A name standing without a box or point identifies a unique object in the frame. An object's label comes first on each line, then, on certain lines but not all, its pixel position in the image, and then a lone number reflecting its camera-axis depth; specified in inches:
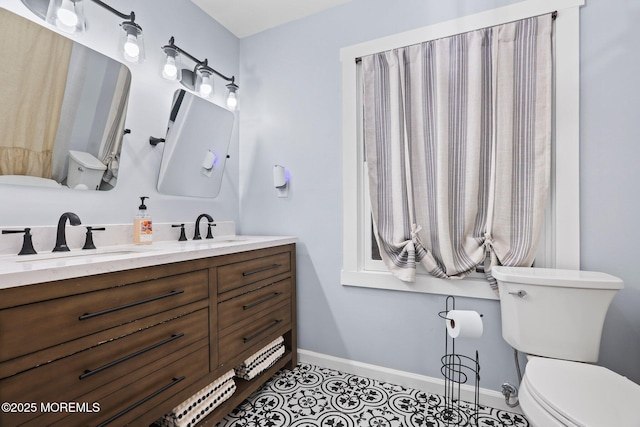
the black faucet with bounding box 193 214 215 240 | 79.8
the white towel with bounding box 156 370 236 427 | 52.4
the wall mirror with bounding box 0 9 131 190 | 49.3
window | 60.1
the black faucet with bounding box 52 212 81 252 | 52.1
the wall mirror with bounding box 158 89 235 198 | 76.7
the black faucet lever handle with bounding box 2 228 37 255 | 48.7
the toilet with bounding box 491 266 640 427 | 37.4
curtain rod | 61.0
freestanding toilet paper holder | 62.7
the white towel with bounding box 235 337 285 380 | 69.1
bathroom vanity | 32.3
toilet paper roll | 52.5
